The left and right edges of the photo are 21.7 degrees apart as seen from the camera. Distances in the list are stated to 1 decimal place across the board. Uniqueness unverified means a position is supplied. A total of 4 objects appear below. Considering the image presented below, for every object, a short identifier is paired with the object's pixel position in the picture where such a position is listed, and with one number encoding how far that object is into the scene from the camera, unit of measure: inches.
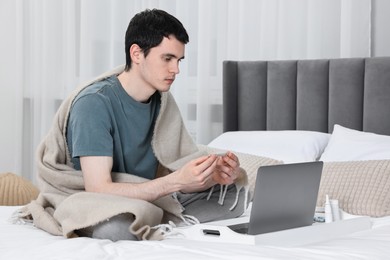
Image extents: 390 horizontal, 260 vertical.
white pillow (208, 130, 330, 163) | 168.1
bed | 94.9
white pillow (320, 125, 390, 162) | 156.7
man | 117.8
